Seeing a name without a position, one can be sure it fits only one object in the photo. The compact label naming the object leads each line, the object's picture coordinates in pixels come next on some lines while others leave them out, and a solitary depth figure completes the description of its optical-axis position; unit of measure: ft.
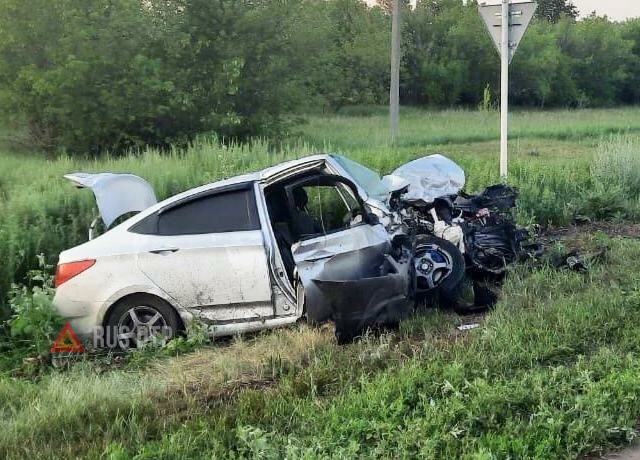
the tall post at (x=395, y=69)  91.76
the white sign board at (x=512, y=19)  36.91
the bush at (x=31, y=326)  21.18
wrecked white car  20.77
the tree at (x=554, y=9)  294.87
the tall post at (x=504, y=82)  37.24
